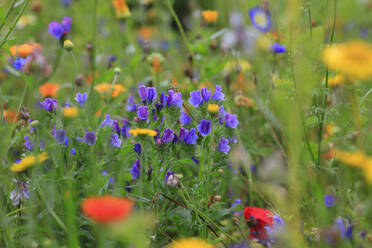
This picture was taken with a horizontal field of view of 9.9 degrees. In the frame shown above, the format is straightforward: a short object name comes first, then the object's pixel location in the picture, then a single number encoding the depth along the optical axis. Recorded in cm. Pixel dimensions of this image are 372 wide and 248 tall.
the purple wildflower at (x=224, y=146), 293
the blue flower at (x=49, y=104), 291
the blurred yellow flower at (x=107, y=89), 303
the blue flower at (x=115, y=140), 290
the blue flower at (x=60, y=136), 286
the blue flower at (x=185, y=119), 296
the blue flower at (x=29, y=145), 292
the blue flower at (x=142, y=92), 292
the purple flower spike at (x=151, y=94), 292
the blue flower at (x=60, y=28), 312
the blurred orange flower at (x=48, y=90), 313
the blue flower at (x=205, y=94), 290
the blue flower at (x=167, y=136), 289
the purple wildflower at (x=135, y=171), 295
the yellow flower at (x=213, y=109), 289
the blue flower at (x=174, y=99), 292
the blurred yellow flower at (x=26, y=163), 280
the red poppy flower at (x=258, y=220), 292
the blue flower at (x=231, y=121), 296
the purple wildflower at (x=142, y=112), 290
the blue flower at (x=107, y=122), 290
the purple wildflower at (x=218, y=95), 292
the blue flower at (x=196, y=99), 292
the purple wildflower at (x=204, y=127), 290
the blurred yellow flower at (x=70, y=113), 280
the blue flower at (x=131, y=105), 295
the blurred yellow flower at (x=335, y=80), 312
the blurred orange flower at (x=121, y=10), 342
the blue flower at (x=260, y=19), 334
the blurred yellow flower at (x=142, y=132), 281
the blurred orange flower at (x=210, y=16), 333
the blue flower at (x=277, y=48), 323
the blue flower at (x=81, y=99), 293
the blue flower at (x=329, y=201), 294
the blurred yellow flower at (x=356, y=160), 279
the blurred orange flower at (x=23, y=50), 305
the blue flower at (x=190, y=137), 292
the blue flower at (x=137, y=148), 291
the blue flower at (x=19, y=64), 300
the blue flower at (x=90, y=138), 283
